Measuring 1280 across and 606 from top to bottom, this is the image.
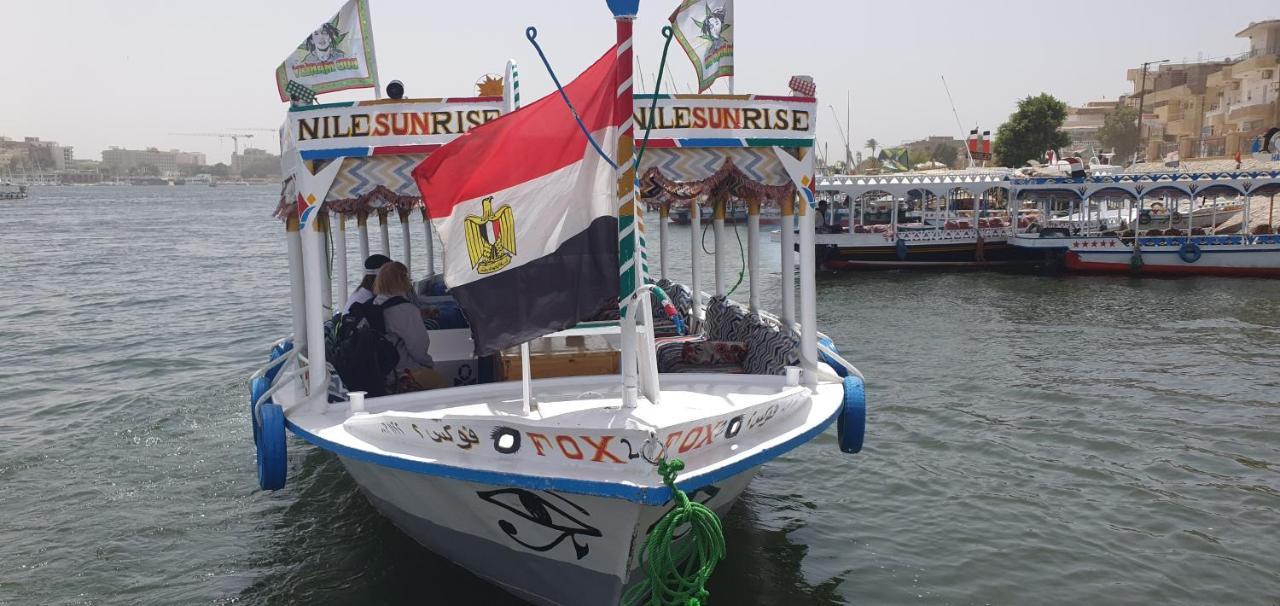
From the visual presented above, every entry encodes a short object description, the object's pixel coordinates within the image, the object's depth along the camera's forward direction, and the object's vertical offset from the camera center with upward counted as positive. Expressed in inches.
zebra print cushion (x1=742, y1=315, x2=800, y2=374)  321.7 -52.4
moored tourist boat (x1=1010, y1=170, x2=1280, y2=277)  1155.9 -49.9
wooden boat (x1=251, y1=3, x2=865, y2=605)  222.8 -55.3
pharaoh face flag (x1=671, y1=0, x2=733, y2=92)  318.0 +58.3
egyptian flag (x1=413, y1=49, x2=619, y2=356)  221.5 -1.0
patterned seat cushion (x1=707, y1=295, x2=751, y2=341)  395.9 -51.3
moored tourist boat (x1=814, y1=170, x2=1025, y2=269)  1331.2 -54.0
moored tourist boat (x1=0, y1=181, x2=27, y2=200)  4505.4 +100.6
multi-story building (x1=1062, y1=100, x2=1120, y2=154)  4621.1 +450.9
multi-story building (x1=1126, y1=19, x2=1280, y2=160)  2618.1 +324.0
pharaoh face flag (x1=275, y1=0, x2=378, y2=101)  308.3 +51.6
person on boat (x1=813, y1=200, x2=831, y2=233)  1424.8 -26.7
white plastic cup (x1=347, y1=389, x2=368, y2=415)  272.1 -56.1
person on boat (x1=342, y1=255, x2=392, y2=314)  329.7 -28.2
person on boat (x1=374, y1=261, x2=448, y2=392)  311.7 -40.6
